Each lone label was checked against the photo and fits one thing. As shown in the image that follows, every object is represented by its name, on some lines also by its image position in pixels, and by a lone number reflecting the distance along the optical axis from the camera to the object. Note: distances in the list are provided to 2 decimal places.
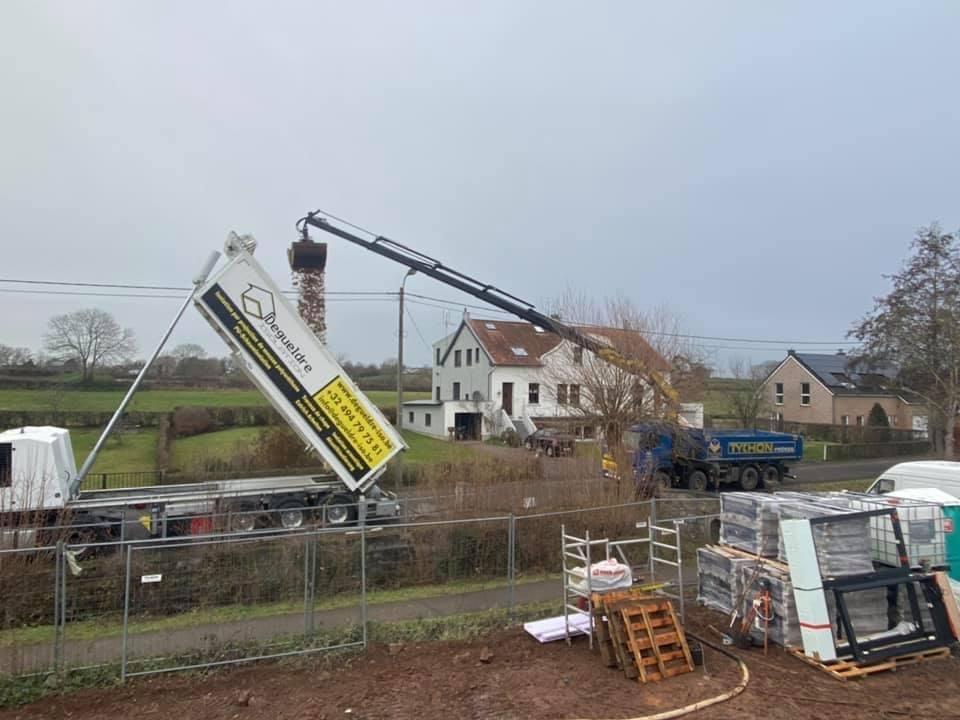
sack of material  7.85
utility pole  21.46
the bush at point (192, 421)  33.40
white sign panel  12.70
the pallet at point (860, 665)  7.03
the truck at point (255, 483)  12.20
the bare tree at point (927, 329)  25.03
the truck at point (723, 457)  21.56
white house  39.06
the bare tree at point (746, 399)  35.28
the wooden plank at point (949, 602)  7.79
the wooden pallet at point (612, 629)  7.04
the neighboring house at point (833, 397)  43.81
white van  12.20
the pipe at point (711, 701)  5.99
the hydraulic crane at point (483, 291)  17.78
